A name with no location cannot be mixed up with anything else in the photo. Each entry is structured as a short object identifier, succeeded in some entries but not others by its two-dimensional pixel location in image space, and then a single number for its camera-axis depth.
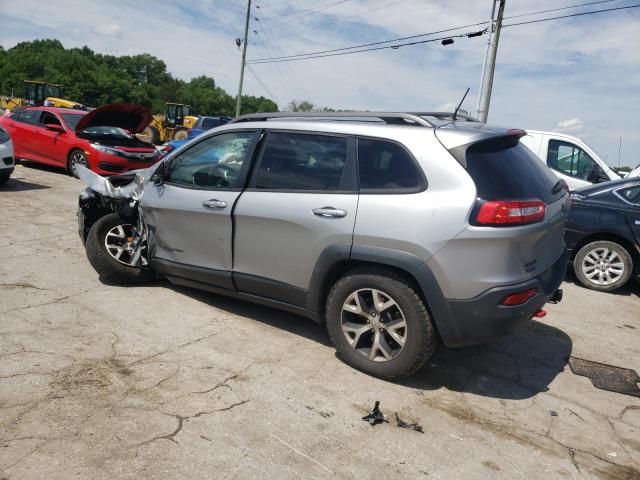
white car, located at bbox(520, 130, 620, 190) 9.42
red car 10.66
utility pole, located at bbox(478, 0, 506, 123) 18.22
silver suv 3.38
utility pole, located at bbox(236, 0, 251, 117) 40.15
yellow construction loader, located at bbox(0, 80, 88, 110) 28.68
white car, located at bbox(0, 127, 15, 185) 9.98
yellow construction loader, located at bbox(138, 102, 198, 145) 24.58
